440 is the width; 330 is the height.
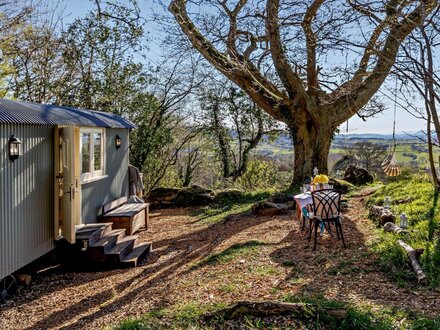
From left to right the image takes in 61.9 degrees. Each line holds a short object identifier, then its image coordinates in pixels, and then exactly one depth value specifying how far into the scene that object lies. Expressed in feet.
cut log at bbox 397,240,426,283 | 12.00
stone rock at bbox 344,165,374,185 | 35.19
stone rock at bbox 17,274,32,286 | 16.03
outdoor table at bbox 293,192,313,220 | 19.49
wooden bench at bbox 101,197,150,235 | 23.31
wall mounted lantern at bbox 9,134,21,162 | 14.48
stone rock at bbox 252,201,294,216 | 26.53
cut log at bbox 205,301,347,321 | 9.73
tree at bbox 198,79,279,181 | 48.37
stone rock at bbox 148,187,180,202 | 37.60
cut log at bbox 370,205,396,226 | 19.03
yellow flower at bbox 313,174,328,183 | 19.61
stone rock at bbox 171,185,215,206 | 36.65
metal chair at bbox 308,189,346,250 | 16.89
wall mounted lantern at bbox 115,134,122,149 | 26.99
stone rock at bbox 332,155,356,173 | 49.92
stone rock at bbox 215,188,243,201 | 36.40
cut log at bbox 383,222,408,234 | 16.56
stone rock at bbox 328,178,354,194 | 32.32
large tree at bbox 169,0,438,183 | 23.61
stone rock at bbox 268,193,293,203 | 28.58
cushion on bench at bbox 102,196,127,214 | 24.16
